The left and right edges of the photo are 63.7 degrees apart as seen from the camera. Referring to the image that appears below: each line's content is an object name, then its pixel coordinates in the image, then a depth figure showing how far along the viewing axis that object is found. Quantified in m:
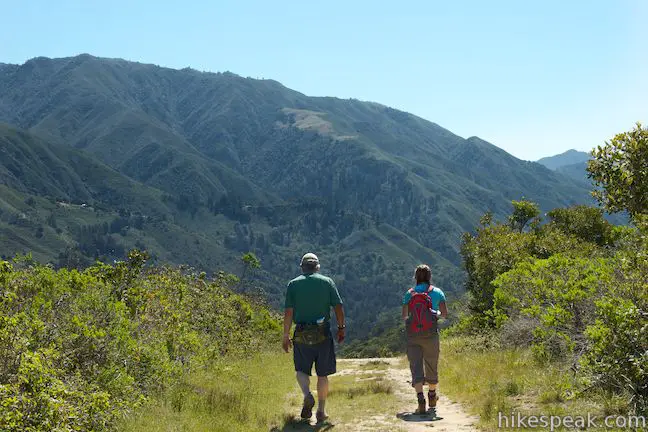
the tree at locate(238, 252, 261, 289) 59.66
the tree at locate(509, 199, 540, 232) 33.72
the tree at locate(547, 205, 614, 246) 28.97
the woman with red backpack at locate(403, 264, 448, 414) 9.27
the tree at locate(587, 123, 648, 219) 9.83
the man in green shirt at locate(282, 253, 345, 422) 8.74
